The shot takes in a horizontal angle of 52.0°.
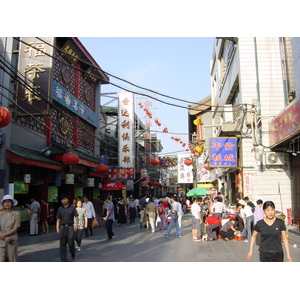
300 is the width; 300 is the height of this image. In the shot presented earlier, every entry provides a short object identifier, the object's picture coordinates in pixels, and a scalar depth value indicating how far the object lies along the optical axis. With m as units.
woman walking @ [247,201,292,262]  4.96
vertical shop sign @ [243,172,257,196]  14.58
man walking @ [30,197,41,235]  13.04
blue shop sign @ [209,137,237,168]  14.85
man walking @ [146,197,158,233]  13.71
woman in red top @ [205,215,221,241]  11.45
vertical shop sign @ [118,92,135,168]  24.92
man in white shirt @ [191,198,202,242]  11.64
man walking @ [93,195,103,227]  16.83
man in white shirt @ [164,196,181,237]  12.07
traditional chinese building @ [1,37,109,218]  12.35
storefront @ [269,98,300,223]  9.83
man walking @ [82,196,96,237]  11.78
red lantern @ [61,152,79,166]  14.91
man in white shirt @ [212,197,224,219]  11.75
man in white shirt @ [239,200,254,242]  10.93
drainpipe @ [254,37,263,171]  14.38
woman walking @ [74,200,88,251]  9.30
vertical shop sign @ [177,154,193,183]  37.45
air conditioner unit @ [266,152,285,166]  14.19
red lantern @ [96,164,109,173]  20.31
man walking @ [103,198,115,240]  11.49
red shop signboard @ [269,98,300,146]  9.54
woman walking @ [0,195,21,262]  5.89
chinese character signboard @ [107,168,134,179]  23.62
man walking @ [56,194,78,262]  7.65
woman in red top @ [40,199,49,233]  13.93
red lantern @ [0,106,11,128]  8.68
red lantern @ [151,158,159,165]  27.61
